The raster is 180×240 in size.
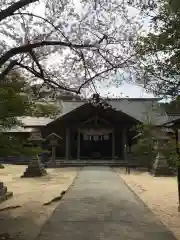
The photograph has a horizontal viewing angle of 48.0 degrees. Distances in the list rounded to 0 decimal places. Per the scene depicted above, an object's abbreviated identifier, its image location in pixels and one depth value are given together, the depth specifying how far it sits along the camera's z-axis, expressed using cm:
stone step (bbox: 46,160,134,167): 1825
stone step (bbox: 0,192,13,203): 730
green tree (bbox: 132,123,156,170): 1505
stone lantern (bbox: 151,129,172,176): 1346
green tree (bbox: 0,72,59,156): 470
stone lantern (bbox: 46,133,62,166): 1721
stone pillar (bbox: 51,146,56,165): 1771
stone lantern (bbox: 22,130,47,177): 1325
